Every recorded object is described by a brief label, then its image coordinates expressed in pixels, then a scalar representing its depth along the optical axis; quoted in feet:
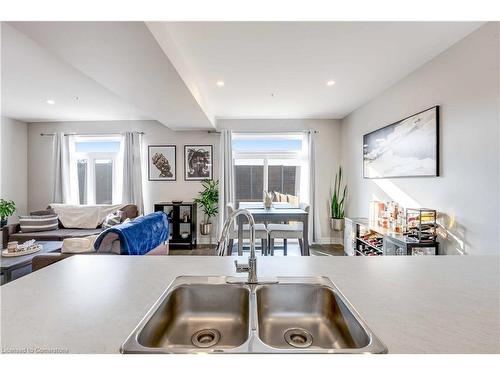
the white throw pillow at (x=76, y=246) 7.22
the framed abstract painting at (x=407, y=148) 7.86
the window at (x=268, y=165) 16.29
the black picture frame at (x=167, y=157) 16.03
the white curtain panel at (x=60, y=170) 15.72
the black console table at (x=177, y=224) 14.99
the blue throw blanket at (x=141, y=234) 7.09
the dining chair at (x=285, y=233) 11.44
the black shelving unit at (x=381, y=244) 7.51
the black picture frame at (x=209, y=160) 16.03
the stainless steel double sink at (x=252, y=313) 2.89
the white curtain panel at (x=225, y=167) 15.57
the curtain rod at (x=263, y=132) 15.80
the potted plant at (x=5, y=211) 13.55
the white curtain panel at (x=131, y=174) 15.57
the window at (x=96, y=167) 16.34
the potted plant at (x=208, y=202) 15.43
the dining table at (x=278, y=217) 10.66
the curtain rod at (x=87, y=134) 16.01
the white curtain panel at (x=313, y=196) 15.56
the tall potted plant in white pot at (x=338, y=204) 15.07
